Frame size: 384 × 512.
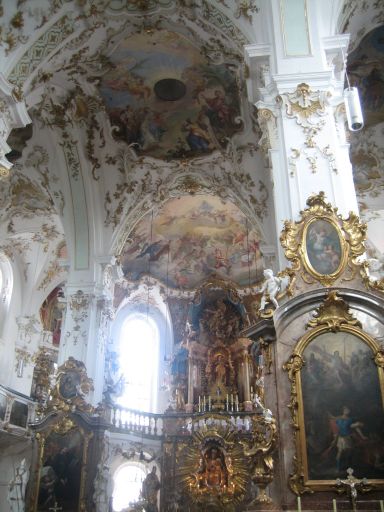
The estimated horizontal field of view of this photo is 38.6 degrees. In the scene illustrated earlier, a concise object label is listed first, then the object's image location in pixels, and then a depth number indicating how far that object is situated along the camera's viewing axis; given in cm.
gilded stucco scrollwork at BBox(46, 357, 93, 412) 1194
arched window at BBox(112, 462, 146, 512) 1600
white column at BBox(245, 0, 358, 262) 721
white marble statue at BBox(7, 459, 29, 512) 1386
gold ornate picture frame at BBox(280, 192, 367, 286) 646
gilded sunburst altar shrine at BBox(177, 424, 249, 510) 1423
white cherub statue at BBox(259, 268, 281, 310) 634
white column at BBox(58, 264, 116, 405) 1265
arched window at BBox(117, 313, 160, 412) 1850
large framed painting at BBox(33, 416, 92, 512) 1116
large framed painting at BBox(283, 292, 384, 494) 552
